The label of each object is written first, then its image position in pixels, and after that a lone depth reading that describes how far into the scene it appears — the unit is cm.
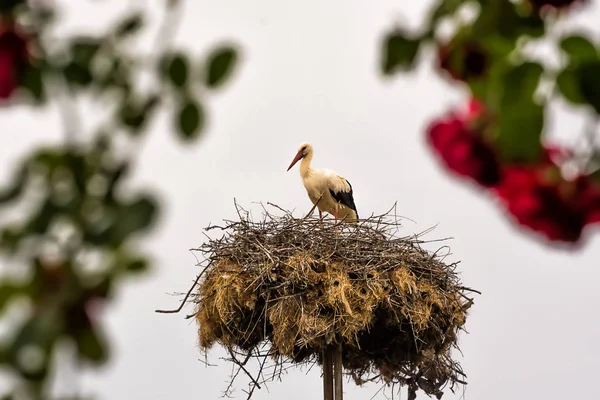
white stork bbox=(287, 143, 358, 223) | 7245
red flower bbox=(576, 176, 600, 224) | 1602
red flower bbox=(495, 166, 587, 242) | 1604
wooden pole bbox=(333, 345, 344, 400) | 7030
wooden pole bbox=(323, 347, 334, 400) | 7038
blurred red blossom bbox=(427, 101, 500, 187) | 1684
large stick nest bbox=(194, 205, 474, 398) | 6998
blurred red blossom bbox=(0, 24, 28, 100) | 1434
